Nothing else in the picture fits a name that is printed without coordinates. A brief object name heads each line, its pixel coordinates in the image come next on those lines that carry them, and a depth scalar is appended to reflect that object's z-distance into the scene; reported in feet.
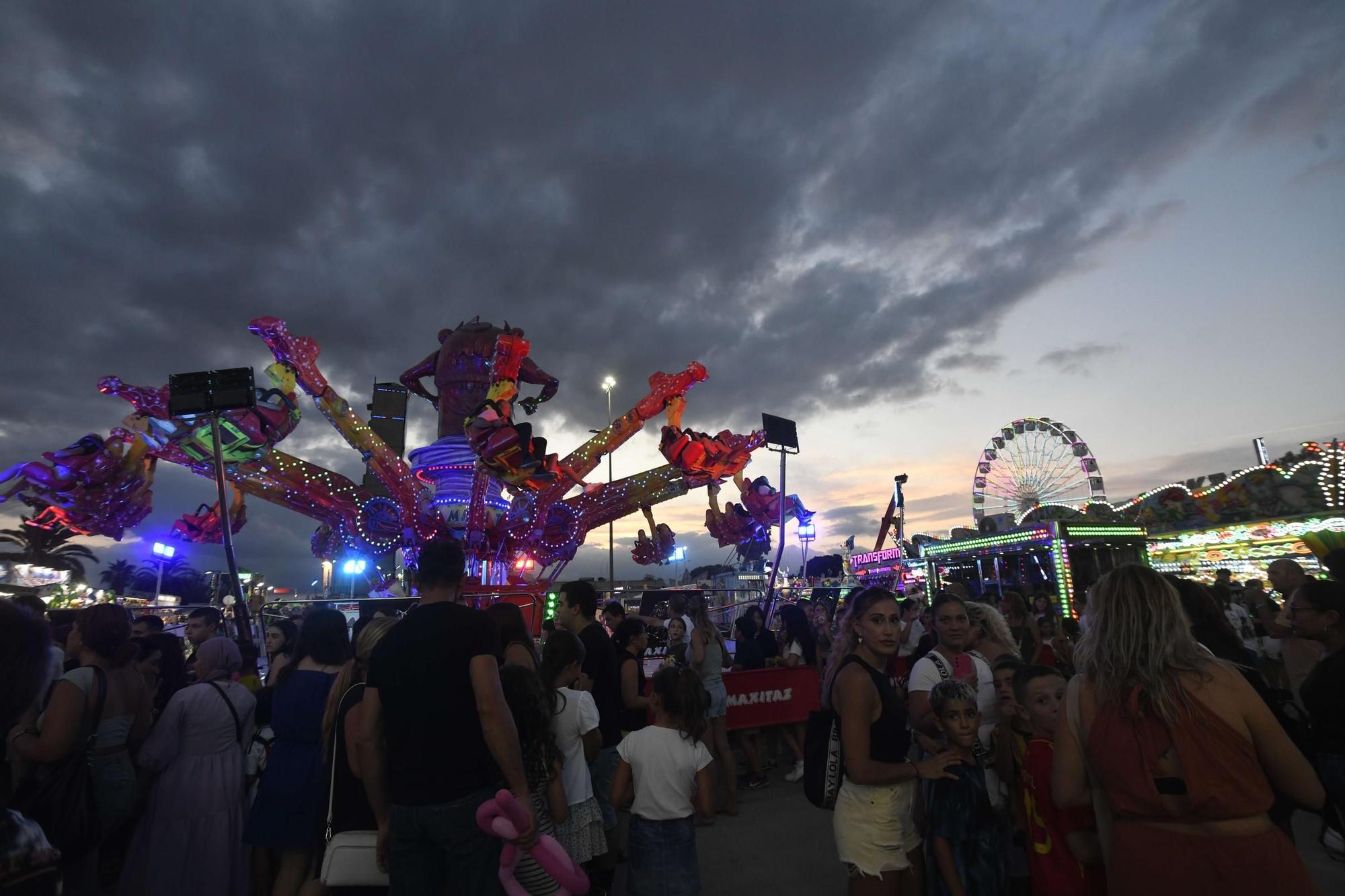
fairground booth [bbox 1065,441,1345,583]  58.13
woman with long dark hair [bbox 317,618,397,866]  10.14
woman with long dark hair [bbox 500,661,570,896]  10.78
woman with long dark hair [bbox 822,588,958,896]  9.68
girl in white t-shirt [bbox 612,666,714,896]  10.57
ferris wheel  88.28
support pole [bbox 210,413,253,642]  26.32
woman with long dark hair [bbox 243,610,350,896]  11.55
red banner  24.44
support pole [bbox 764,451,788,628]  34.14
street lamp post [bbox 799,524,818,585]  102.58
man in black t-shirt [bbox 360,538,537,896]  8.96
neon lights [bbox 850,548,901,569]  101.28
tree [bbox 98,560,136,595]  129.90
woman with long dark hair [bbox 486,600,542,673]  12.22
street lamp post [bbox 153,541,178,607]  59.82
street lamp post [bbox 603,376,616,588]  94.02
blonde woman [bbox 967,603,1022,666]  13.75
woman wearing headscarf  12.17
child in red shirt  8.41
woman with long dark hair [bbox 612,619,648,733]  15.61
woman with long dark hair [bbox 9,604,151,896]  9.80
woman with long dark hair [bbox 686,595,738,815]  20.25
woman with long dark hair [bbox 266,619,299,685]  18.70
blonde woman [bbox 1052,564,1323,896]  6.44
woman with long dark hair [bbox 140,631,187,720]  15.64
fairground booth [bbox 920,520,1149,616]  65.36
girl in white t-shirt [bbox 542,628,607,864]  12.04
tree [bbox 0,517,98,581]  82.23
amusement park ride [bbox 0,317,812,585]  35.94
